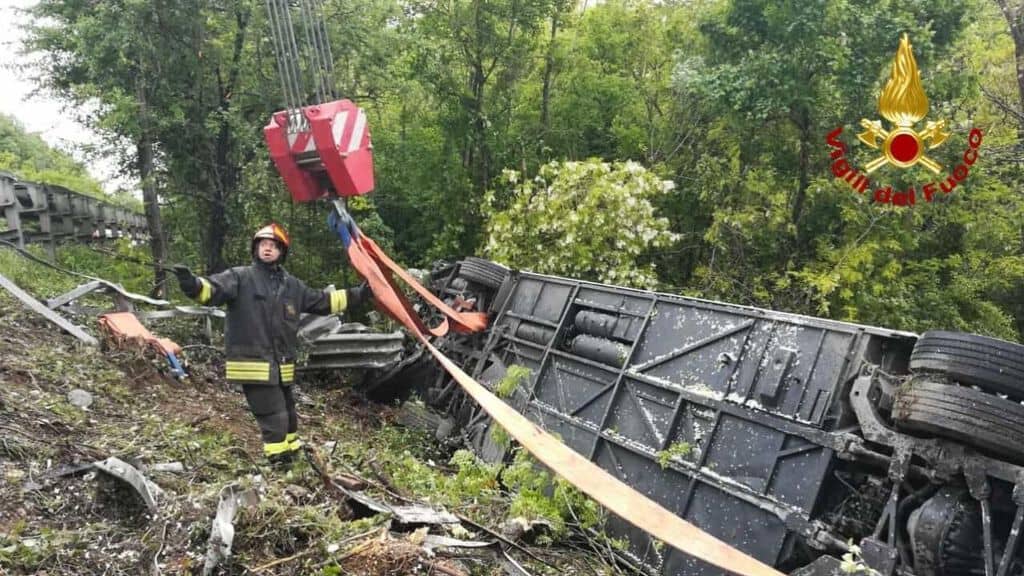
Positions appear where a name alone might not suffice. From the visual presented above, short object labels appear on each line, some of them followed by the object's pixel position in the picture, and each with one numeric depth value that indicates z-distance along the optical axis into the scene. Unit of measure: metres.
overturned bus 3.11
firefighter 4.17
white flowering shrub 8.38
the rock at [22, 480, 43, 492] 3.21
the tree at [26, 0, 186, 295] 7.55
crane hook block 5.20
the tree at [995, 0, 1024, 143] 8.61
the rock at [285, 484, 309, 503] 3.33
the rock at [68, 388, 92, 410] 4.60
